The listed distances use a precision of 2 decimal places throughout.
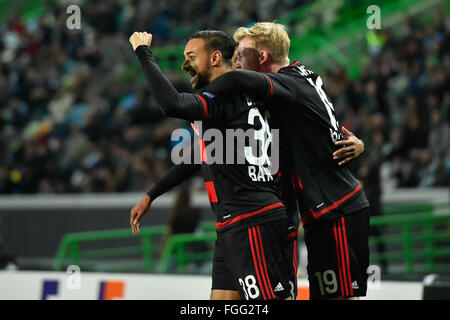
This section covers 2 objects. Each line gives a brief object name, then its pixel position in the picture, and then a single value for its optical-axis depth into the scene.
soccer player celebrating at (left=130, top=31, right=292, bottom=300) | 8.23
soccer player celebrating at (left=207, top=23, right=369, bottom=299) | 8.51
